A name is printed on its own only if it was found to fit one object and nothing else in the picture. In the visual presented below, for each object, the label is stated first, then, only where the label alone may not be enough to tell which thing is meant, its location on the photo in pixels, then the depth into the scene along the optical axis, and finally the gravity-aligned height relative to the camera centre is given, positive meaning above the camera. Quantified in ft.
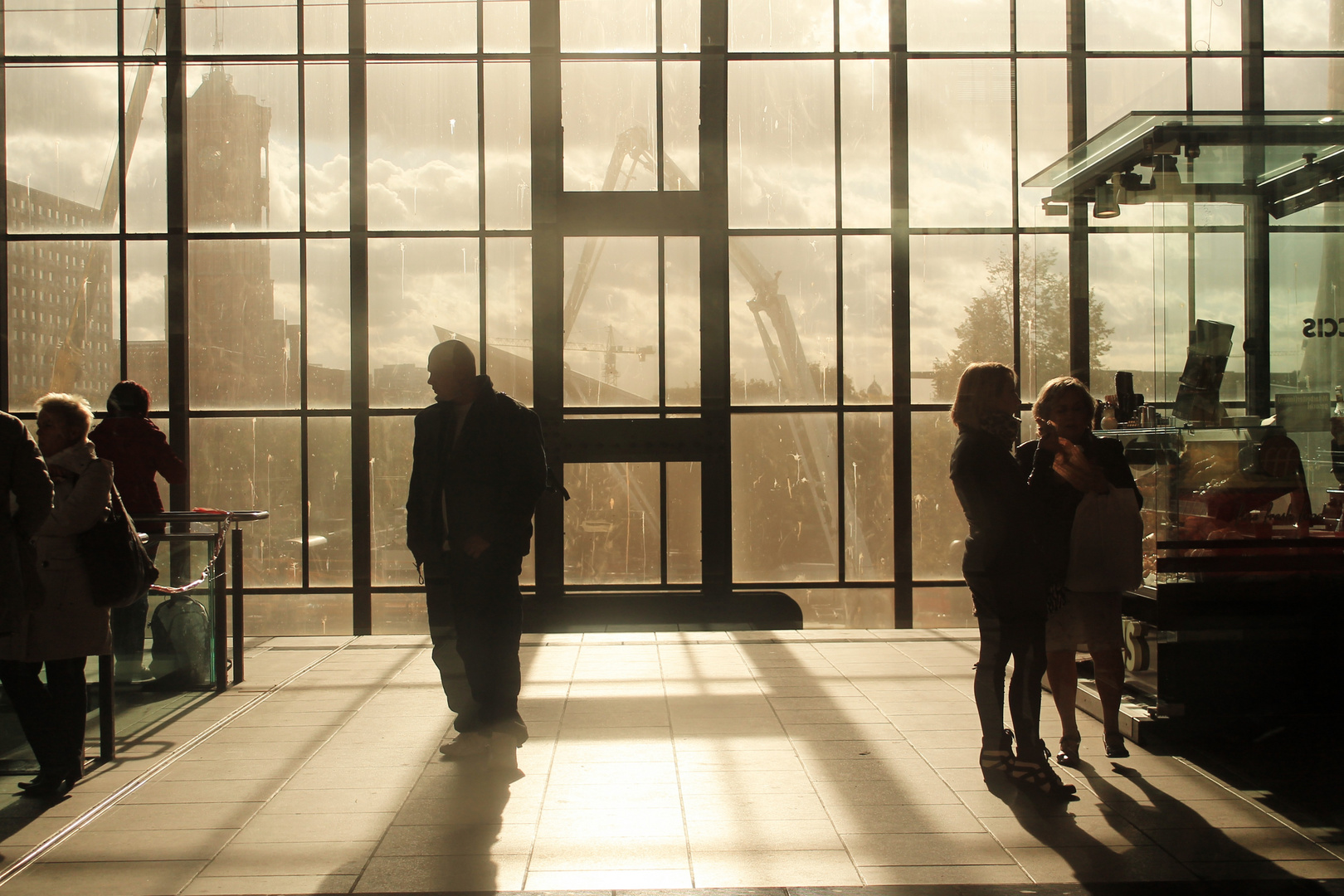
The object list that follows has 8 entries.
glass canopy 16.24 +4.75
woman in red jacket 19.88 +0.08
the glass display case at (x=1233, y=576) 14.89 -2.03
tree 27.61 +3.33
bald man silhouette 13.91 -0.99
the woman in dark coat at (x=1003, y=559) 12.16 -1.40
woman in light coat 12.88 -2.21
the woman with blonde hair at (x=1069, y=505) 13.74 -0.85
